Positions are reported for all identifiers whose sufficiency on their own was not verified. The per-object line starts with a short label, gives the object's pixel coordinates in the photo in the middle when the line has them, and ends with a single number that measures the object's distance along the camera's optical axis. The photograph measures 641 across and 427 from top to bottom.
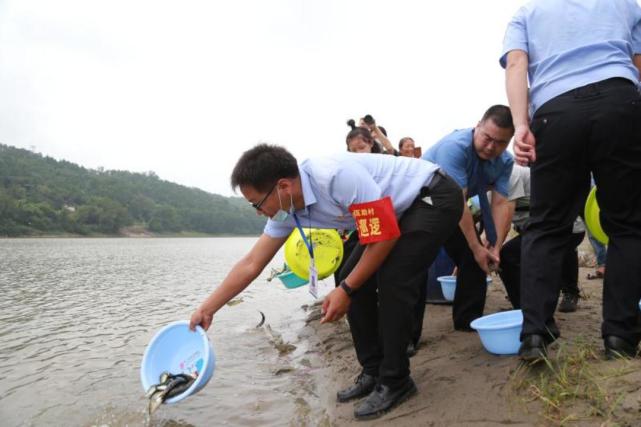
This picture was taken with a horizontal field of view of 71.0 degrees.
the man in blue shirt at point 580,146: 1.88
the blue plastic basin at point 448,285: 4.42
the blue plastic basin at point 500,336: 2.29
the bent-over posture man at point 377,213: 2.09
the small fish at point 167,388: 2.47
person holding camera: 5.10
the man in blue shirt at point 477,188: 2.86
